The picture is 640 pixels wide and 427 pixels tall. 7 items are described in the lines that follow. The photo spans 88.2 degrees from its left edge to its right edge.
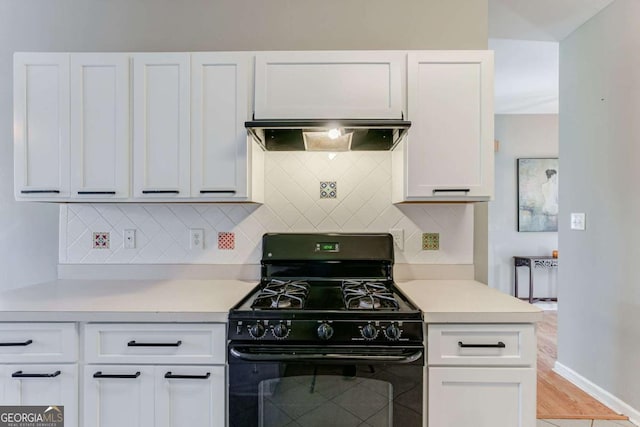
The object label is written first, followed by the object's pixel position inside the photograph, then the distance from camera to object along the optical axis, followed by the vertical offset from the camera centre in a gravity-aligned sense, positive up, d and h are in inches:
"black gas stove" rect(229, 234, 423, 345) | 51.8 -15.9
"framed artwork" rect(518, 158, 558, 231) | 179.6 +9.3
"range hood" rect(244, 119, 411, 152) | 59.0 +15.3
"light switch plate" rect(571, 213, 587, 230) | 98.1 -2.9
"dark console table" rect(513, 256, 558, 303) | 171.8 -27.1
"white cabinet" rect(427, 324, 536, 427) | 52.7 -26.4
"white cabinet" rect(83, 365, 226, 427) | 53.4 -30.3
